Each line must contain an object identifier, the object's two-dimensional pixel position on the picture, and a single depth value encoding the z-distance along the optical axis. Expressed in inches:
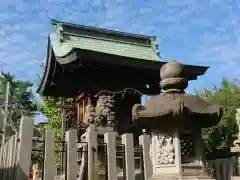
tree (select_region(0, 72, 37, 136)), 1101.0
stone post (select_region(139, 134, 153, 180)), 217.0
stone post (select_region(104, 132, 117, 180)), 202.9
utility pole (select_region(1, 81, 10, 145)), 610.1
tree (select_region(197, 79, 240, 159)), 442.7
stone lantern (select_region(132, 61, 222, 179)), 143.6
